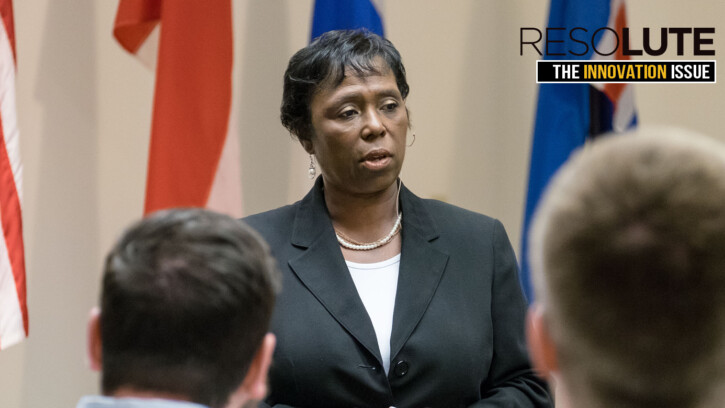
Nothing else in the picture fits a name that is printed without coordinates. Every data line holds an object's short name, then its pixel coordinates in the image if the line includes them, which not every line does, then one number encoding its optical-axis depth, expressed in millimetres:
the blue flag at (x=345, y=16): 6156
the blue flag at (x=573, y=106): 6426
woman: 3906
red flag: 5945
